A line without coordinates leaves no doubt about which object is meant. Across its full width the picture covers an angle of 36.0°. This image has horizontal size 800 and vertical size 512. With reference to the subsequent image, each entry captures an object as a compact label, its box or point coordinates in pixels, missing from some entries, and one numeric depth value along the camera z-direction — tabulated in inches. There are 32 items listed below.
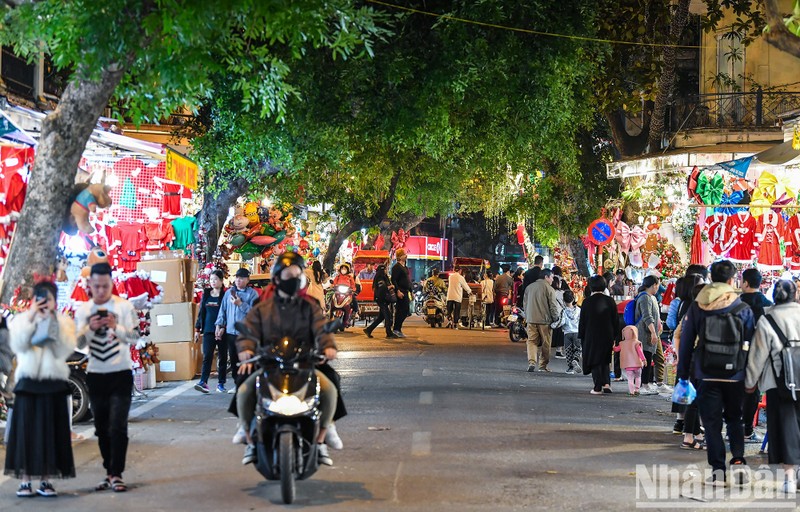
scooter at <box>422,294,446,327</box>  1526.8
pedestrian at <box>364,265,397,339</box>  1232.8
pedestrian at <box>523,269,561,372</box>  870.4
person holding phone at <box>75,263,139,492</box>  390.6
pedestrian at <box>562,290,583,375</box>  906.7
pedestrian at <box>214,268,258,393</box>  682.8
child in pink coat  713.0
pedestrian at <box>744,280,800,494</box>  402.9
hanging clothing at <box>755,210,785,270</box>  749.9
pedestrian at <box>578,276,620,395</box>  727.1
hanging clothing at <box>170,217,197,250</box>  837.8
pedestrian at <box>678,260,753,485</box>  417.4
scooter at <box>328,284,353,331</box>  1342.3
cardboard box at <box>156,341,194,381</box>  772.0
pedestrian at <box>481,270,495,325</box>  1521.9
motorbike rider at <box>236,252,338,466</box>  384.5
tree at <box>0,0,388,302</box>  483.2
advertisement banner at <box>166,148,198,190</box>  753.0
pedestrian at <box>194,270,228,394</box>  712.4
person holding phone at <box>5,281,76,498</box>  374.3
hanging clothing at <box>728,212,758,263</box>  767.1
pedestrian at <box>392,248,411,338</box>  1238.3
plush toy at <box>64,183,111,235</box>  549.3
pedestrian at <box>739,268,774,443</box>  478.6
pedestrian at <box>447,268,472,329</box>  1421.0
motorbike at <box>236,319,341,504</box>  365.7
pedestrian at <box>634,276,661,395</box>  710.5
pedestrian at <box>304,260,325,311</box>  826.8
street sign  1095.7
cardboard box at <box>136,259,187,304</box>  778.8
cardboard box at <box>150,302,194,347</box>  772.0
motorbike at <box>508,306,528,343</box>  1234.0
